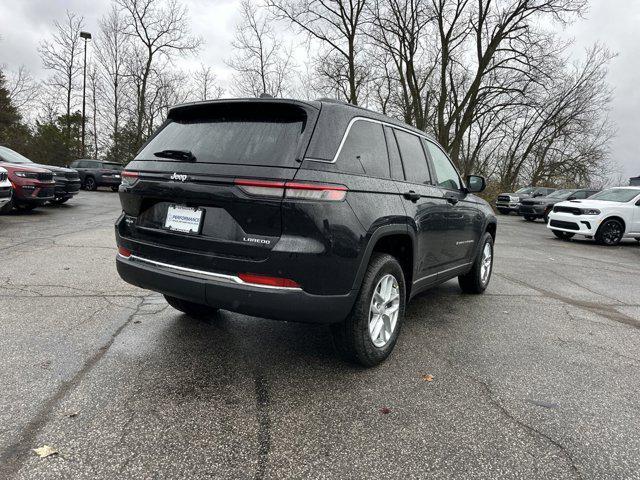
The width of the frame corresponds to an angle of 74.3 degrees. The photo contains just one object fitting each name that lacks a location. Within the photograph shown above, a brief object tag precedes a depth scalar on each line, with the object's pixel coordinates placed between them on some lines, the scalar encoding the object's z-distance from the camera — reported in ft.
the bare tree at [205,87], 125.80
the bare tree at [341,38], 88.79
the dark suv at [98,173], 77.46
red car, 34.81
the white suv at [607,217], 39.91
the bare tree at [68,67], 110.11
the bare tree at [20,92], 114.20
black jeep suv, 7.98
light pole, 95.50
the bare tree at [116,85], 117.86
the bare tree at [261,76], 104.47
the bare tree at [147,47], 106.73
